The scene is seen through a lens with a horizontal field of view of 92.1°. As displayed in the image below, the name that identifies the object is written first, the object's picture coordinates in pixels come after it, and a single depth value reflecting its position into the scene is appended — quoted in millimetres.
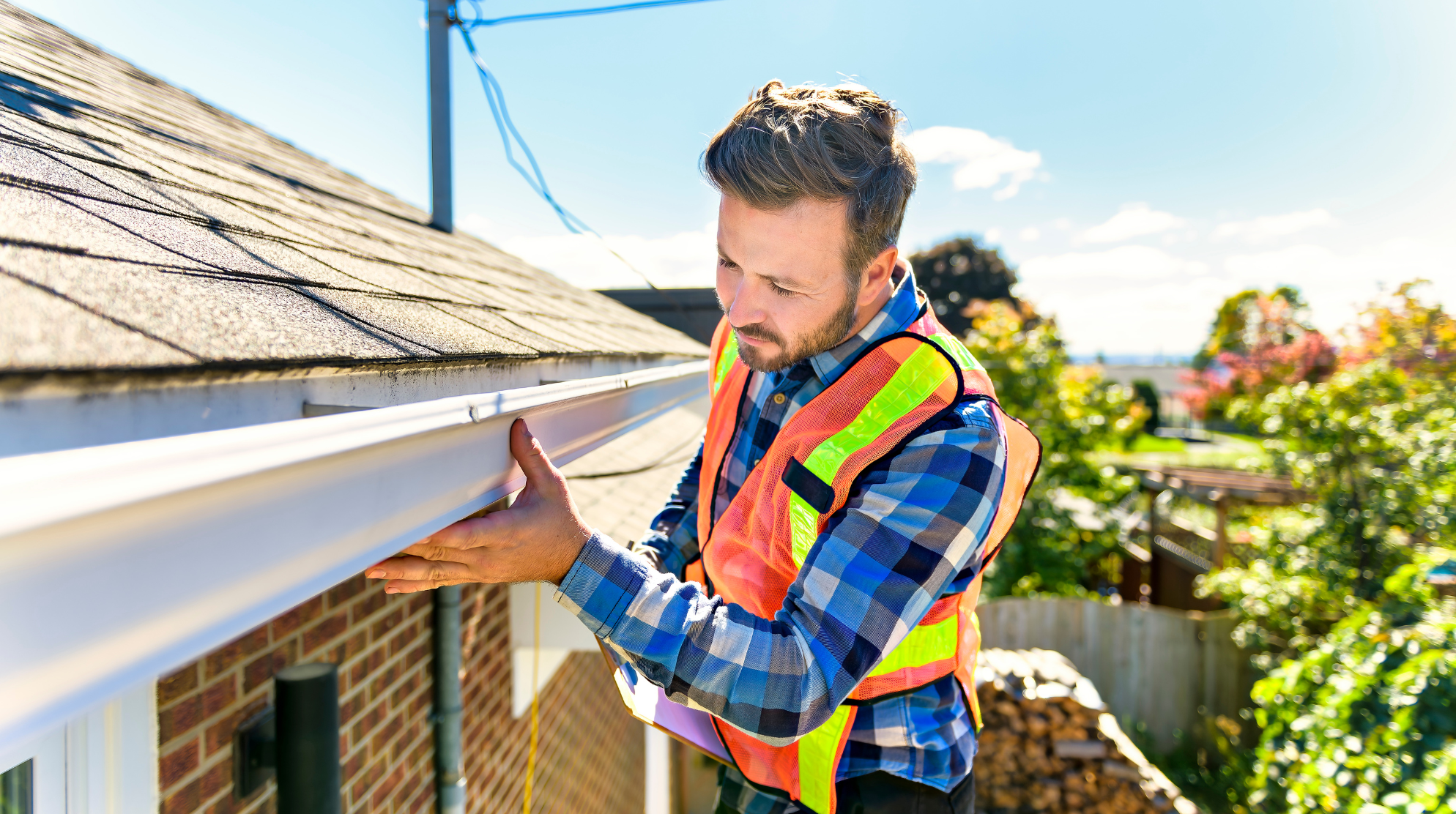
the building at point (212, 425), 479
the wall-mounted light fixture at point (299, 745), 1751
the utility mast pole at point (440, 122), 3832
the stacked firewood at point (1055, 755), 4984
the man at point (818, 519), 1055
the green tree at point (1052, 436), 8617
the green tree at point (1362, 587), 3453
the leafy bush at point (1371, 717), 3330
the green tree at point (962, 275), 22578
